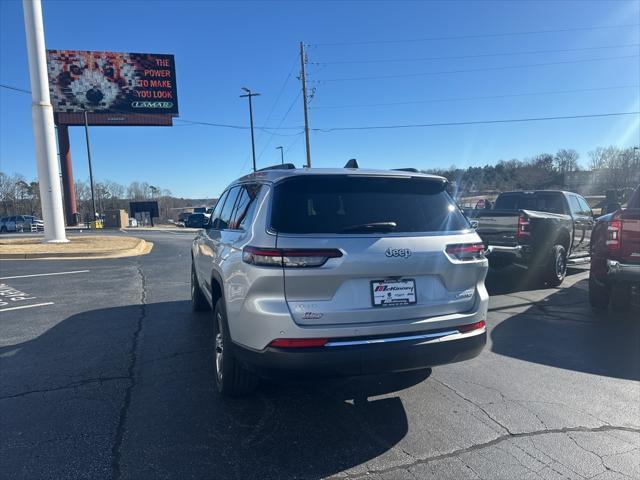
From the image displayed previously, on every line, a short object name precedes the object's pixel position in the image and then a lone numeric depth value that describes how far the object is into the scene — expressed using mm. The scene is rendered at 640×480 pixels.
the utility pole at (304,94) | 30672
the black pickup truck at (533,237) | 7980
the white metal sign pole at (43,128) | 15086
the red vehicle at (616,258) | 5359
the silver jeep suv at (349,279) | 2795
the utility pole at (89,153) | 37969
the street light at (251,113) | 40656
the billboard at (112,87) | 42281
